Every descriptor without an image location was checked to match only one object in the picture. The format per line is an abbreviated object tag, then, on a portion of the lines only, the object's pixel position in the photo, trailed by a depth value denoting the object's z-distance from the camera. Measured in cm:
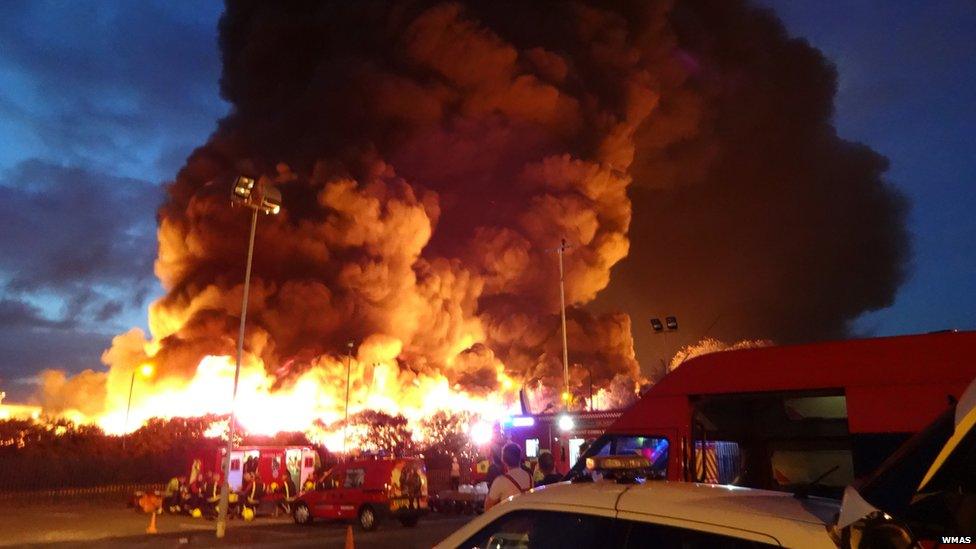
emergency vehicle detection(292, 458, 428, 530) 1606
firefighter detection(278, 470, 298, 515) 1948
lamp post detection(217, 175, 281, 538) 1503
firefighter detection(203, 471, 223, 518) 1848
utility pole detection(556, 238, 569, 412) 2531
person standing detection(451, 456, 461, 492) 2467
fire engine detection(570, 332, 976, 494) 571
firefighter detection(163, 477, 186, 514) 1948
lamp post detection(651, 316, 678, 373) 3026
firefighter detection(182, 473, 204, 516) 1906
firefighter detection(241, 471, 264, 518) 1888
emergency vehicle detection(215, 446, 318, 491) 2122
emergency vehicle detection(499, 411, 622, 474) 1584
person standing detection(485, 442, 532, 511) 592
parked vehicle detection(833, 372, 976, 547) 207
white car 220
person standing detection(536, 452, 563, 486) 733
